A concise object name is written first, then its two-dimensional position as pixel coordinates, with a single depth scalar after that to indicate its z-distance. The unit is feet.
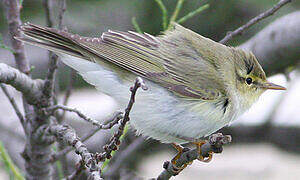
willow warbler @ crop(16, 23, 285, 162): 18.21
